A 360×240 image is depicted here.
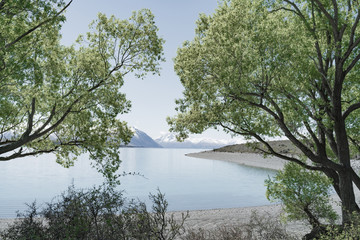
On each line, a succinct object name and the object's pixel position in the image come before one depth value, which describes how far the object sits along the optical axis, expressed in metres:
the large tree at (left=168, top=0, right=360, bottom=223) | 14.12
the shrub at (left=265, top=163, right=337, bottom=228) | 14.88
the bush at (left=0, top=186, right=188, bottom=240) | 7.98
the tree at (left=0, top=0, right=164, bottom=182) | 12.14
